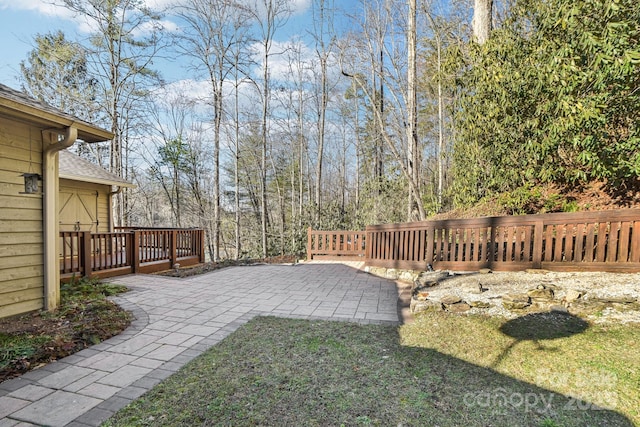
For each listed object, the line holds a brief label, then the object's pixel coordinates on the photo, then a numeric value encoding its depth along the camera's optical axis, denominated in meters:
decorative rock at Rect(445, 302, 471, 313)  3.29
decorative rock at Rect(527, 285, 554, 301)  3.08
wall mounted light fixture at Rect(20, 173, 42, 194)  3.41
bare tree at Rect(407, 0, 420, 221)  7.92
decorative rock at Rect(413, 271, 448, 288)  4.17
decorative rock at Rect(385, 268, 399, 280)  6.09
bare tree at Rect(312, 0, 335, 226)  11.48
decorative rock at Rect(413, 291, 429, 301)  3.61
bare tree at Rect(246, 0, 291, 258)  11.79
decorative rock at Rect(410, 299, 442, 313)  3.44
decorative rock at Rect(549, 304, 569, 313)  2.94
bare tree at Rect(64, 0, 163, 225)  10.81
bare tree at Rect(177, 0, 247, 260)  11.62
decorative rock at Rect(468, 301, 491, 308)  3.23
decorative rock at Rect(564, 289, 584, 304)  2.97
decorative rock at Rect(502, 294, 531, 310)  3.08
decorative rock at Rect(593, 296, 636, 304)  2.80
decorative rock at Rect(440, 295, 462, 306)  3.37
